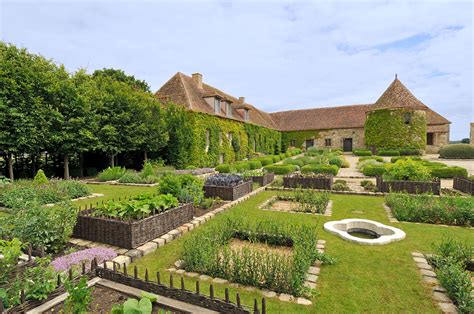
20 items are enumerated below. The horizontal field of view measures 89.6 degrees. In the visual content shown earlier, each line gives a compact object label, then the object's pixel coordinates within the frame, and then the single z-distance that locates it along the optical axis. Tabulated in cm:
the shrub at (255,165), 1788
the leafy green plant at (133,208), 498
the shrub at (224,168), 1611
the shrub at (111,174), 1333
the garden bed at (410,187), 899
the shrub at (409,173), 975
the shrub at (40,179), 862
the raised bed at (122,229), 449
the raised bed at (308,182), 1044
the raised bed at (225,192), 851
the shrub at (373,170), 1367
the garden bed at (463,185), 894
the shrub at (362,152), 2764
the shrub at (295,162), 1894
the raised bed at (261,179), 1171
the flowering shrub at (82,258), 350
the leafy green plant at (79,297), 225
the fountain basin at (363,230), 501
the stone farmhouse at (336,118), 2142
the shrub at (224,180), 898
